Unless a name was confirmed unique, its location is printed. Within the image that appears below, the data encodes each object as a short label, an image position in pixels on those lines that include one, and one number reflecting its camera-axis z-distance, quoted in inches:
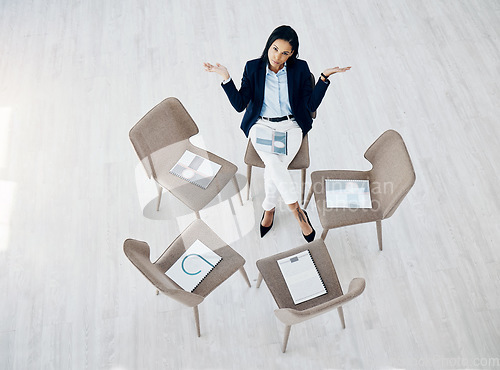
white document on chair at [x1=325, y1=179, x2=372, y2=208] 118.4
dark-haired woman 120.3
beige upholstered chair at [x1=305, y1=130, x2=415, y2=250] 106.2
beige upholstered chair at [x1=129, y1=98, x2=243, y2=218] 116.5
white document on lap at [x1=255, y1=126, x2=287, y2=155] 122.7
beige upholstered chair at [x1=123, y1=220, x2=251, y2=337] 94.6
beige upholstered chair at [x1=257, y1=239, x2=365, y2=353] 103.7
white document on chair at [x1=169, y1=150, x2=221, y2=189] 121.7
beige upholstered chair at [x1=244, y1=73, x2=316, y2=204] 124.5
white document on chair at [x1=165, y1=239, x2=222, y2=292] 106.9
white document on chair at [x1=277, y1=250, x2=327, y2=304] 104.6
